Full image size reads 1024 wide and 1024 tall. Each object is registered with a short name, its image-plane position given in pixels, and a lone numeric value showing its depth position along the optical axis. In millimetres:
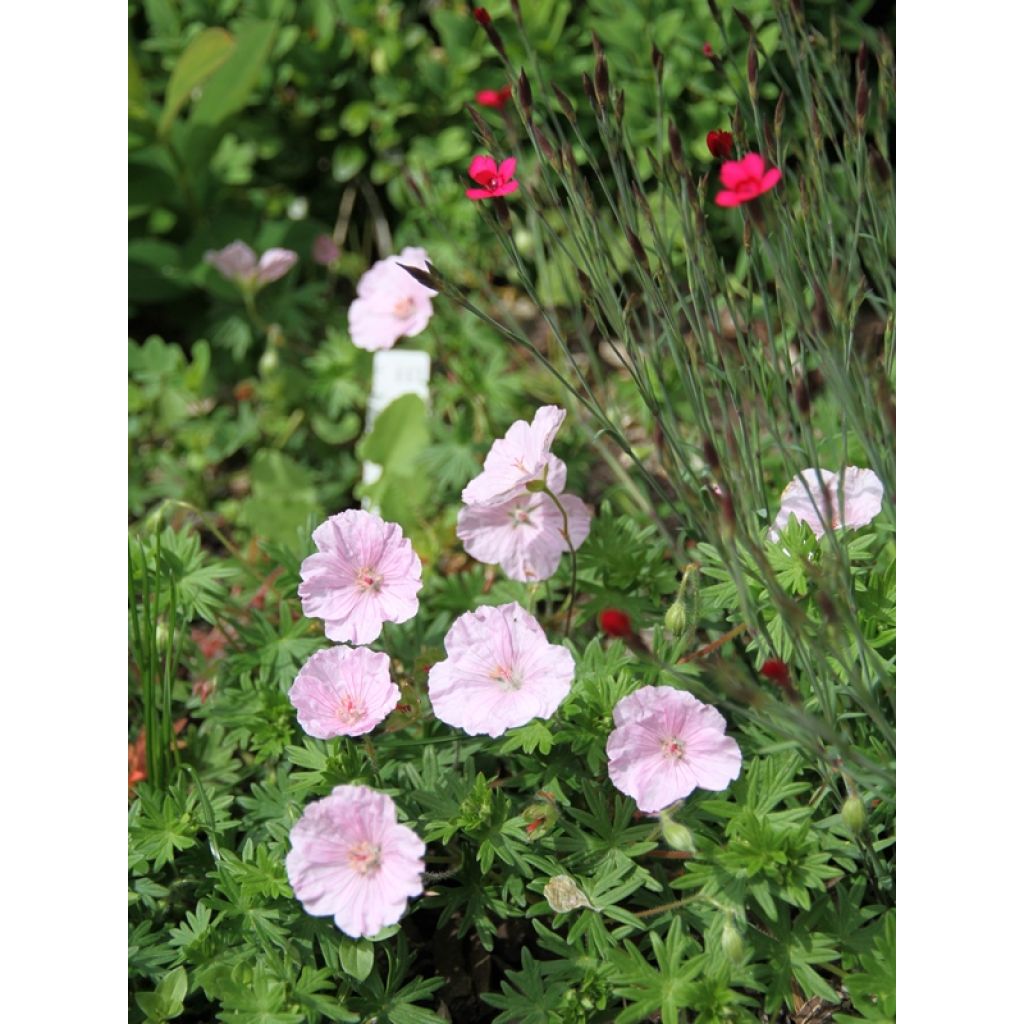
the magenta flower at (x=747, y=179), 535
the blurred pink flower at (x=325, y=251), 883
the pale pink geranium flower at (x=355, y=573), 606
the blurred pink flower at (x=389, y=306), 721
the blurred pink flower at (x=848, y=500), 613
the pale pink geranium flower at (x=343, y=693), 588
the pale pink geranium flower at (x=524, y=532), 635
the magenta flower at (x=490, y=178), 591
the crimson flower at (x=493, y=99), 672
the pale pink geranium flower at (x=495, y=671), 586
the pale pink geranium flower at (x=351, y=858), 563
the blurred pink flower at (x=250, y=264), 824
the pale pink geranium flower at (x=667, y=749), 569
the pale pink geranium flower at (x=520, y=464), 609
